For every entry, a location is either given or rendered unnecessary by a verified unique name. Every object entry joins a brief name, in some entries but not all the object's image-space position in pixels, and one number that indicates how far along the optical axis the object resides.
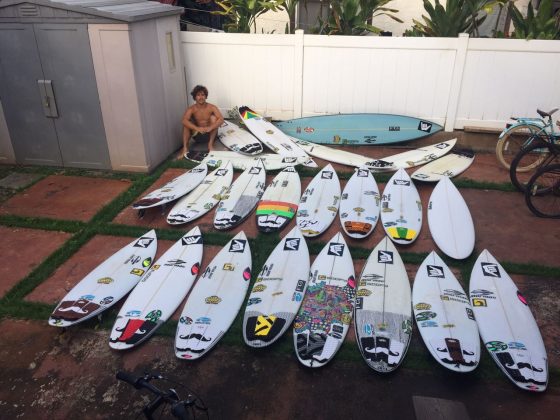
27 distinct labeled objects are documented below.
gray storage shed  5.91
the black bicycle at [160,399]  2.16
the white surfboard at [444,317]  3.45
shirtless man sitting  7.01
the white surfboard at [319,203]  5.21
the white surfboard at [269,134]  7.16
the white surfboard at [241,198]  5.38
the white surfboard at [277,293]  3.72
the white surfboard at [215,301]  3.64
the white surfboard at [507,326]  3.32
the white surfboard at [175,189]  5.55
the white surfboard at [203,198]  5.46
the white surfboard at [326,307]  3.55
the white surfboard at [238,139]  7.13
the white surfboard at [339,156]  6.63
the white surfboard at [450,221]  4.79
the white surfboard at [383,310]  3.49
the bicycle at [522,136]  6.05
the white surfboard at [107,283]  3.89
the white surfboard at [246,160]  6.70
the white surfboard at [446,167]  6.29
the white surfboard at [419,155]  6.77
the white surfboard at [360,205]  5.14
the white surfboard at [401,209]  5.05
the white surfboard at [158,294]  3.75
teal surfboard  7.43
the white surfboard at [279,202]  5.29
